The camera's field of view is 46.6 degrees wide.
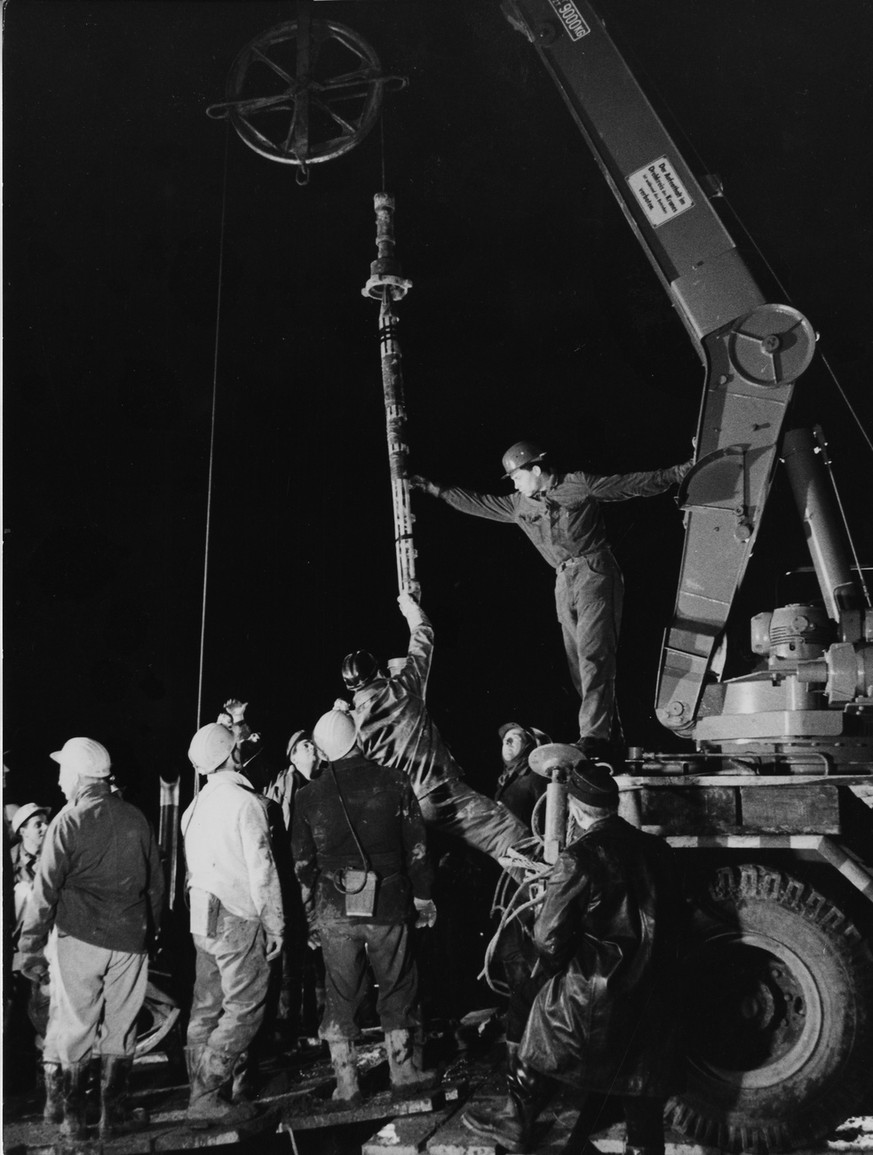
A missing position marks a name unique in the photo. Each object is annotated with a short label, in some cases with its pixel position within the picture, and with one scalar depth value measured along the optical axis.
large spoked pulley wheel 5.87
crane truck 4.52
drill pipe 6.48
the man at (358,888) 5.13
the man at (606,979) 4.12
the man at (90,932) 4.92
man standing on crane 5.92
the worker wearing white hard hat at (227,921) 5.02
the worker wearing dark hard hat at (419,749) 5.98
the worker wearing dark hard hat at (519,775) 6.22
